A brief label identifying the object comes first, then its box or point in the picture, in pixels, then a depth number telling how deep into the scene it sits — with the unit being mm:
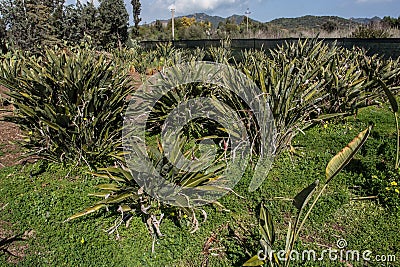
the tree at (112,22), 18703
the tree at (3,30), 14533
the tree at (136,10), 30266
